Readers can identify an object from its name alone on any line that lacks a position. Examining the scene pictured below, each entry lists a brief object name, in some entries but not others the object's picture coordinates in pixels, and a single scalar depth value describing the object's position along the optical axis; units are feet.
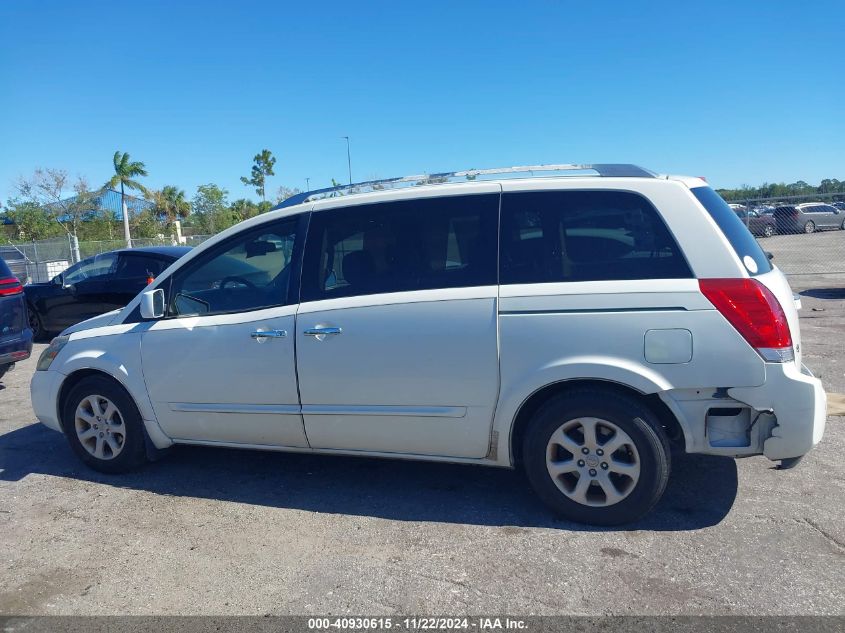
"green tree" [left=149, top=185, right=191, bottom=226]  188.34
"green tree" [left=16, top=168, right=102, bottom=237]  144.97
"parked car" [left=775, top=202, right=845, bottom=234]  103.09
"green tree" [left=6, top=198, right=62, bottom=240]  132.98
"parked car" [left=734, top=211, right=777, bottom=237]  98.74
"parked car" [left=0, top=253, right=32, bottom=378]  23.25
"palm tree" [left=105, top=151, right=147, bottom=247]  161.99
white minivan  11.46
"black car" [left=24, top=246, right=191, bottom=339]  32.91
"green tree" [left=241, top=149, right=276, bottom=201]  221.87
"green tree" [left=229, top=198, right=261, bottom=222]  202.71
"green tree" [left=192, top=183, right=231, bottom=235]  196.65
